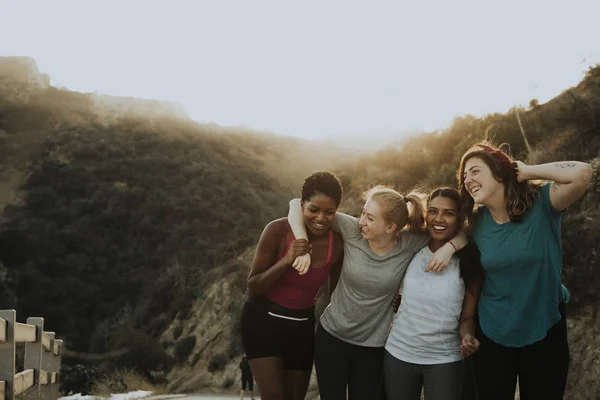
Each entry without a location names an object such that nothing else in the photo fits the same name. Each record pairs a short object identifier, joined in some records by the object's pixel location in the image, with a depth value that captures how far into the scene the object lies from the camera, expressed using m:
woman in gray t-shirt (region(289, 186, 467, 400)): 4.57
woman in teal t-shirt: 4.07
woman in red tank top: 4.69
